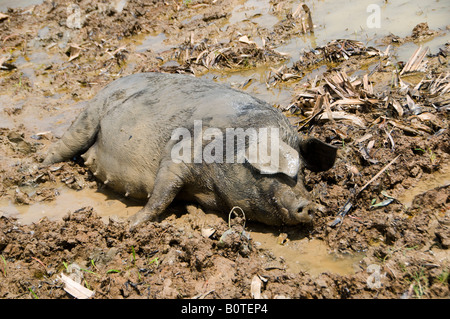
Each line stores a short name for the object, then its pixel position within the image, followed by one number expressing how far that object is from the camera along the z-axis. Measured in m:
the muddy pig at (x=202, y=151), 3.58
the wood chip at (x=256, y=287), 3.08
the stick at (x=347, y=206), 3.69
